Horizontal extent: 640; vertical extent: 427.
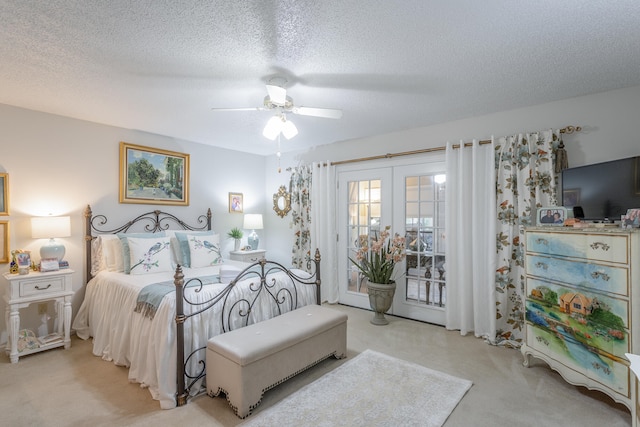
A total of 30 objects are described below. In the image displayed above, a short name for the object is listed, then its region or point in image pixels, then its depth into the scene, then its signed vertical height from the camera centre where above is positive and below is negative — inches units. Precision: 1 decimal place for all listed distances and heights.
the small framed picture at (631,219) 82.6 -1.2
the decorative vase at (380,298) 153.4 -40.9
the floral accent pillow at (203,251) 152.5 -17.4
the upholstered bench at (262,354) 83.9 -41.0
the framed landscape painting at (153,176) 159.3 +22.2
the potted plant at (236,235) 200.0 -12.1
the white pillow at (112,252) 137.8 -16.1
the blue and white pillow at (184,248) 154.1 -15.8
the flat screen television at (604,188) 90.8 +8.4
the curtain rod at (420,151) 119.7 +32.4
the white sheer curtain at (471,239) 136.1 -10.8
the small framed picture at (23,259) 120.7 -16.4
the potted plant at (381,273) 154.0 -29.0
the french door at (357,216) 174.4 -0.3
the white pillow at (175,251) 155.1 -17.4
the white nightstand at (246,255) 191.8 -24.6
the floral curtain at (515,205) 124.8 +4.2
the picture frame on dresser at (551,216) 105.5 -0.4
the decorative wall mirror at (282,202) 214.5 +9.8
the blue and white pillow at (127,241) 134.0 -10.8
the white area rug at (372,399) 82.2 -53.7
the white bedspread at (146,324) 90.3 -36.8
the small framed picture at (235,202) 206.4 +9.4
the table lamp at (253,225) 202.4 -5.9
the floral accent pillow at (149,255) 133.1 -17.0
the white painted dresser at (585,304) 80.3 -26.1
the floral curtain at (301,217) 201.6 -0.7
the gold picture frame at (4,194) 124.5 +9.3
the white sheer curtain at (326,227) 191.0 -7.0
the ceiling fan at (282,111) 103.4 +35.9
